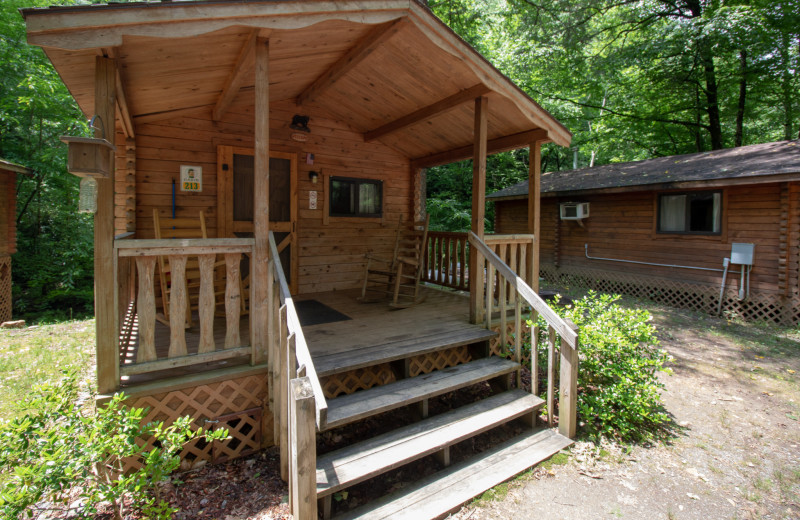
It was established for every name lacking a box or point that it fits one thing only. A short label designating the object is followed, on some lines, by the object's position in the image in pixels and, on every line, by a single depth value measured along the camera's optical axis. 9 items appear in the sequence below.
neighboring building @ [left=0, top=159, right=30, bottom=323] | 8.37
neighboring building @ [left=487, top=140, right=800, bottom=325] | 6.82
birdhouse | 2.13
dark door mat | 4.29
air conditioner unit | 9.83
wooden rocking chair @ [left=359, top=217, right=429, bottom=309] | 5.37
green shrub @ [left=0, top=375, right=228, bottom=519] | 1.80
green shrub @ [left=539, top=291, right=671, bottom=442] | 3.18
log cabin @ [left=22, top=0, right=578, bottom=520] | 2.39
